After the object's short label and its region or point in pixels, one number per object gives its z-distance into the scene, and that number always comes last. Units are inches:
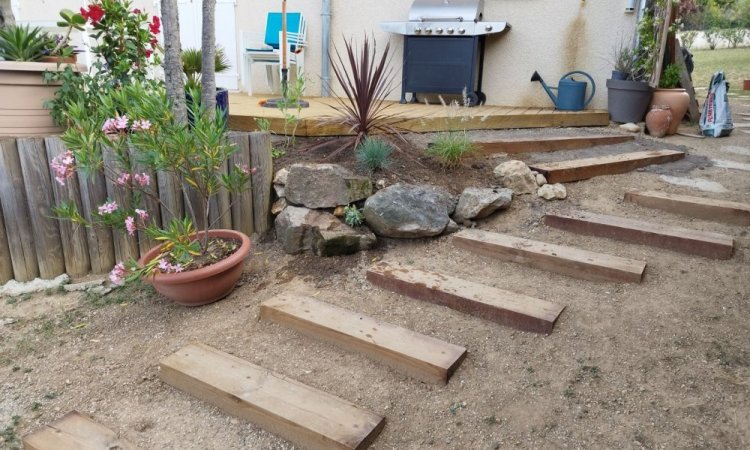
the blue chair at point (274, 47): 218.1
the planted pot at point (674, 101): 187.0
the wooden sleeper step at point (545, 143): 152.0
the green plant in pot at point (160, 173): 95.4
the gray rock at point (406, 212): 114.3
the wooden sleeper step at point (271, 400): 65.4
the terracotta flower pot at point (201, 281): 97.1
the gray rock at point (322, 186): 118.3
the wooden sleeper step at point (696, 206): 111.4
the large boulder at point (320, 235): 113.1
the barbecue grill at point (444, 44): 195.2
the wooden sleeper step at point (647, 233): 98.9
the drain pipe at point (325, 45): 222.1
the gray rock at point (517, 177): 130.7
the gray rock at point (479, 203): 119.9
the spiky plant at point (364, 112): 132.1
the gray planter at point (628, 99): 182.1
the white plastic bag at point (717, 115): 194.5
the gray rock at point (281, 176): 125.6
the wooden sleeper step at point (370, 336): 76.3
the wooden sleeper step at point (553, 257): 94.0
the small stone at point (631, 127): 183.3
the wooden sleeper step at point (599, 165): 136.7
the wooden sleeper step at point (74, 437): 67.9
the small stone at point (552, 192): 128.1
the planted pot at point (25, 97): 110.3
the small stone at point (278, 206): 124.0
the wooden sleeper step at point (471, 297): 83.9
